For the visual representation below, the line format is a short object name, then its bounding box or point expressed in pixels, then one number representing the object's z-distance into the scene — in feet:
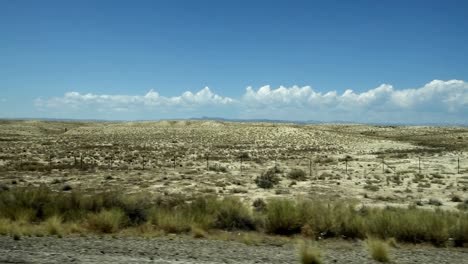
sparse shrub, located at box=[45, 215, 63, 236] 37.65
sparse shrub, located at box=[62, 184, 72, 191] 77.17
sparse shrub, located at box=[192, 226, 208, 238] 38.93
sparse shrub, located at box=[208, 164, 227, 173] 113.62
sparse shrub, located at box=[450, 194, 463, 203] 70.85
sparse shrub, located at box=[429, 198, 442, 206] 67.31
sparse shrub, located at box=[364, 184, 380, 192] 82.47
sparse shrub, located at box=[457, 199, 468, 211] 62.22
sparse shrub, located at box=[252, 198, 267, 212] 58.39
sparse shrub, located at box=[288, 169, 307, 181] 99.20
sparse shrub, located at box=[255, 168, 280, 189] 84.89
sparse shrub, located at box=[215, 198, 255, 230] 43.45
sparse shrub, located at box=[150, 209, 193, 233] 40.75
